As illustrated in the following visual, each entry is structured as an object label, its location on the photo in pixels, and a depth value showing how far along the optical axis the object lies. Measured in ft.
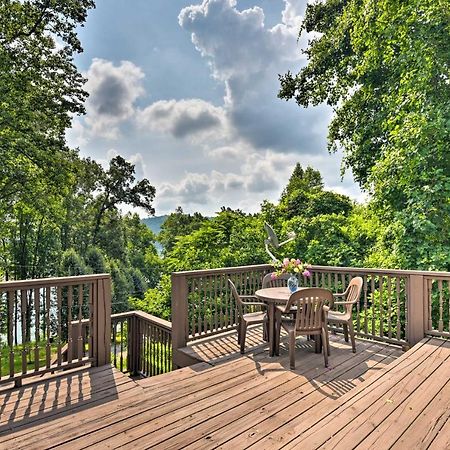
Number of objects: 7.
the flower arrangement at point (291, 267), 13.98
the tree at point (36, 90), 34.17
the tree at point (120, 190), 73.41
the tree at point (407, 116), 19.85
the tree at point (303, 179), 77.00
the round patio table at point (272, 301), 12.88
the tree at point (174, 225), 86.96
